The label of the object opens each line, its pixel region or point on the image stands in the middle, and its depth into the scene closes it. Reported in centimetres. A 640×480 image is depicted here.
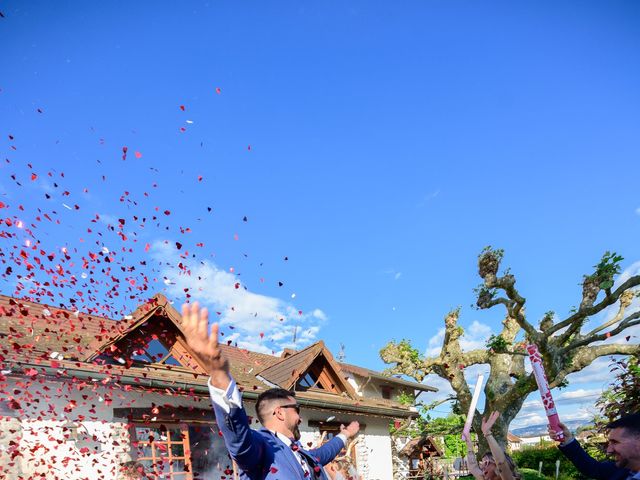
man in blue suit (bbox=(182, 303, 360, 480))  233
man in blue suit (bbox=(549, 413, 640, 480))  354
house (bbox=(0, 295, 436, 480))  759
